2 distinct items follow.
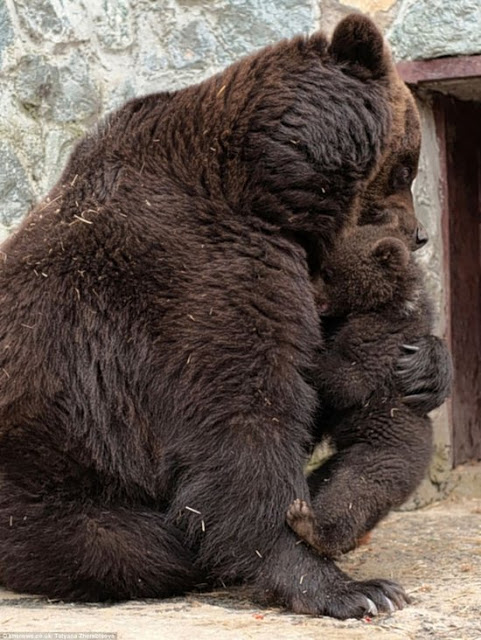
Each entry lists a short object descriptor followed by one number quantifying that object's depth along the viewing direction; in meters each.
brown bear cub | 4.66
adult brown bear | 4.47
